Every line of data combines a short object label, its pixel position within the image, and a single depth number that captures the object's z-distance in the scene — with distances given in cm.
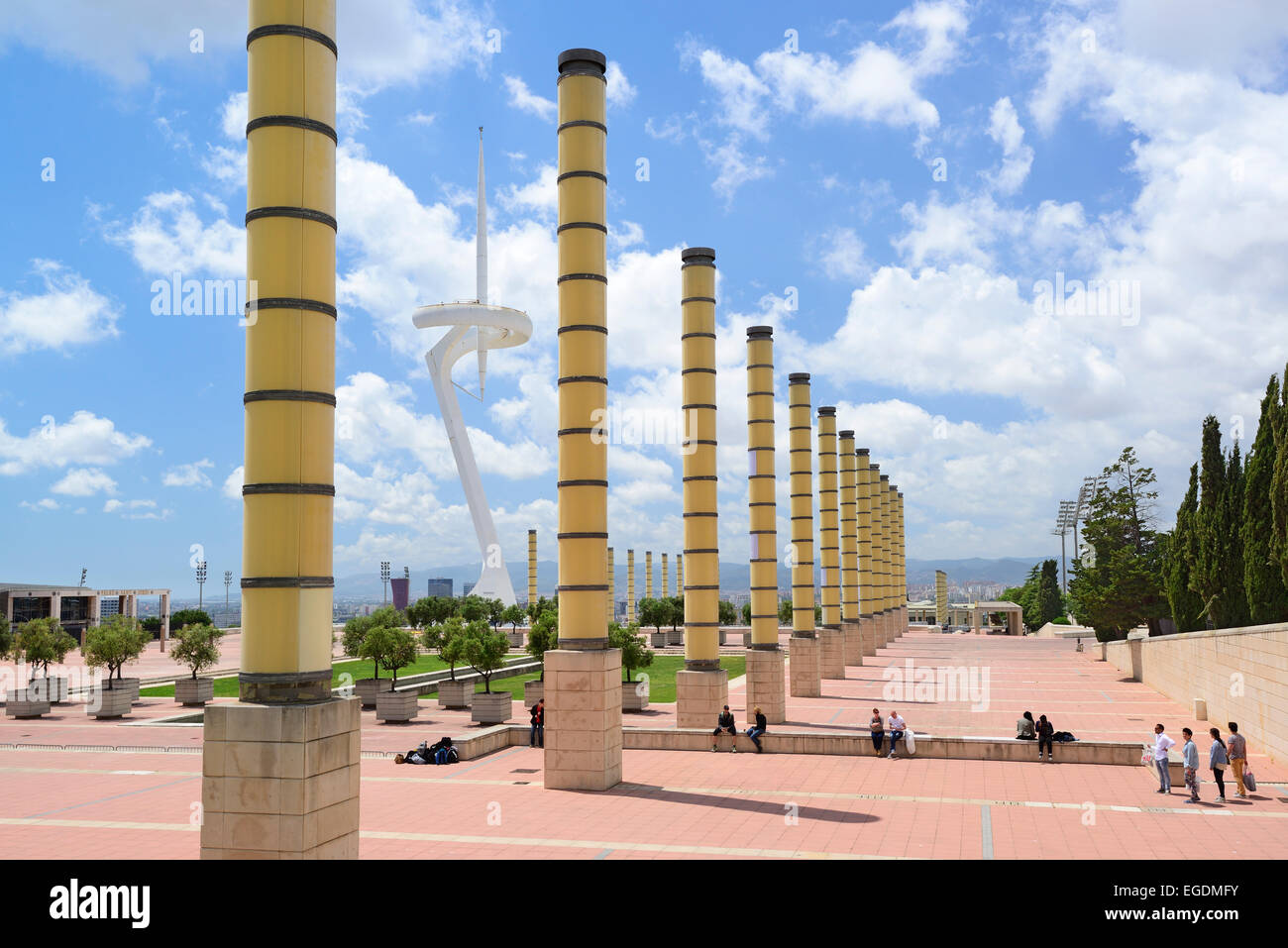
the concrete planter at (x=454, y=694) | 3491
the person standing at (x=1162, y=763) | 1881
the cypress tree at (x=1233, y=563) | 3325
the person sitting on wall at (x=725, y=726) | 2422
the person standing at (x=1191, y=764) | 1802
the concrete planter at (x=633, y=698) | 3309
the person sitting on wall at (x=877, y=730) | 2283
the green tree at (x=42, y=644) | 3738
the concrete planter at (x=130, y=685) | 3361
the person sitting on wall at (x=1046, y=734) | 2219
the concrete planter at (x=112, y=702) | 3269
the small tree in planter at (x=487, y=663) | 3034
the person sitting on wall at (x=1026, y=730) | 2327
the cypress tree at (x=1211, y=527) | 3453
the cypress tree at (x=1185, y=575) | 3941
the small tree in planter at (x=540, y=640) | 3412
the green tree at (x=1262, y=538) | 2931
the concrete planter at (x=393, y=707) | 3091
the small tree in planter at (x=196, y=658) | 3689
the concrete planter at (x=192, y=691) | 3688
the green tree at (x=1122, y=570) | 4772
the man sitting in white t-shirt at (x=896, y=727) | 2294
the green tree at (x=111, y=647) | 3491
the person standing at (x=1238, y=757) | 1819
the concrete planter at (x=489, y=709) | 3030
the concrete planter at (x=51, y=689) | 3462
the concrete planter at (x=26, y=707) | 3316
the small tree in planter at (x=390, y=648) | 3428
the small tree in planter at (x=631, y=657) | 3316
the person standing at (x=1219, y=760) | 1795
